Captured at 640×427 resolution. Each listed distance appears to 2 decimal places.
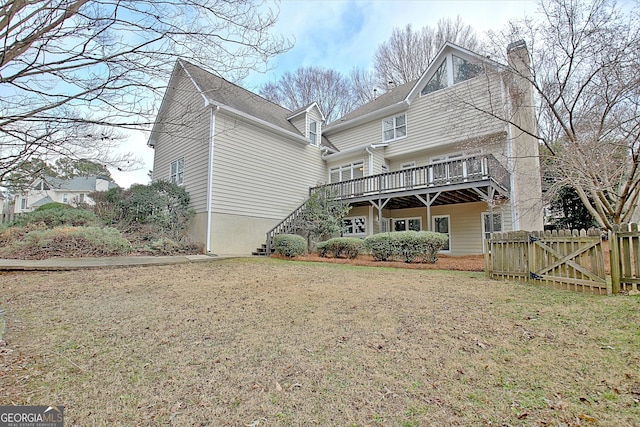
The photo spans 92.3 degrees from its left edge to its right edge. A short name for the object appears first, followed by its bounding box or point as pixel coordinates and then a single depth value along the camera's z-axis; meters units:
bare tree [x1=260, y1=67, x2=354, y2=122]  29.11
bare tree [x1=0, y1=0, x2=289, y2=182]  3.60
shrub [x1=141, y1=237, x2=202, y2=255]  11.32
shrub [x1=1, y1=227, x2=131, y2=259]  9.04
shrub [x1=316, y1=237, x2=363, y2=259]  11.99
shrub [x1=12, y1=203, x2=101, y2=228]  11.57
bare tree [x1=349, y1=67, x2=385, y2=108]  27.69
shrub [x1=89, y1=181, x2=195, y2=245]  12.59
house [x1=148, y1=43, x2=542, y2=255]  12.30
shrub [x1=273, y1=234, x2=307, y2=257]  12.45
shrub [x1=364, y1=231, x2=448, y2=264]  10.28
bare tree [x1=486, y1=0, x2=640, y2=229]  8.09
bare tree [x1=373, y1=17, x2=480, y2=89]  23.64
